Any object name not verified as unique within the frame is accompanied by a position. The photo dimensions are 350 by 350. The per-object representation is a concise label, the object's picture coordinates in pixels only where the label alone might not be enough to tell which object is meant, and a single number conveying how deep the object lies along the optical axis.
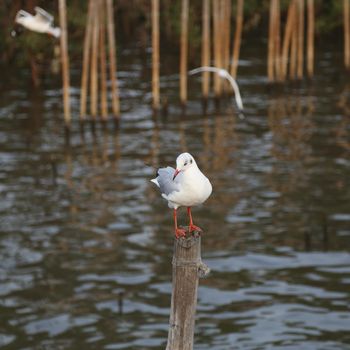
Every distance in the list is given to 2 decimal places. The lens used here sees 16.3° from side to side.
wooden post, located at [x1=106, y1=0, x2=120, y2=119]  26.66
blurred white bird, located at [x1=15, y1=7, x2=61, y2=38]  21.80
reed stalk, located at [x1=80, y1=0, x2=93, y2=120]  26.84
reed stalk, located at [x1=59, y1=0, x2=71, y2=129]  25.42
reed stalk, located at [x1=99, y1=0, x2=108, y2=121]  27.02
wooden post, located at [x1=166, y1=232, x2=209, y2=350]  8.27
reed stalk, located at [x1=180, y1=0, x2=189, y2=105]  28.16
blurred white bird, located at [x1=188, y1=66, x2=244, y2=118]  14.08
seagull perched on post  8.44
